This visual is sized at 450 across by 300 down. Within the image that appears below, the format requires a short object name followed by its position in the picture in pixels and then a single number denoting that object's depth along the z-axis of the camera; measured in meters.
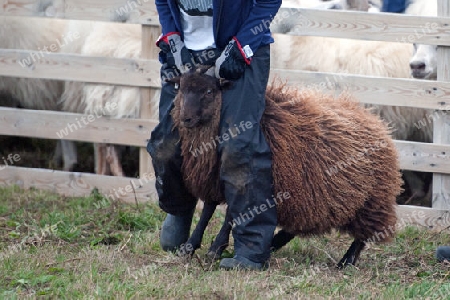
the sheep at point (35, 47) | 13.26
